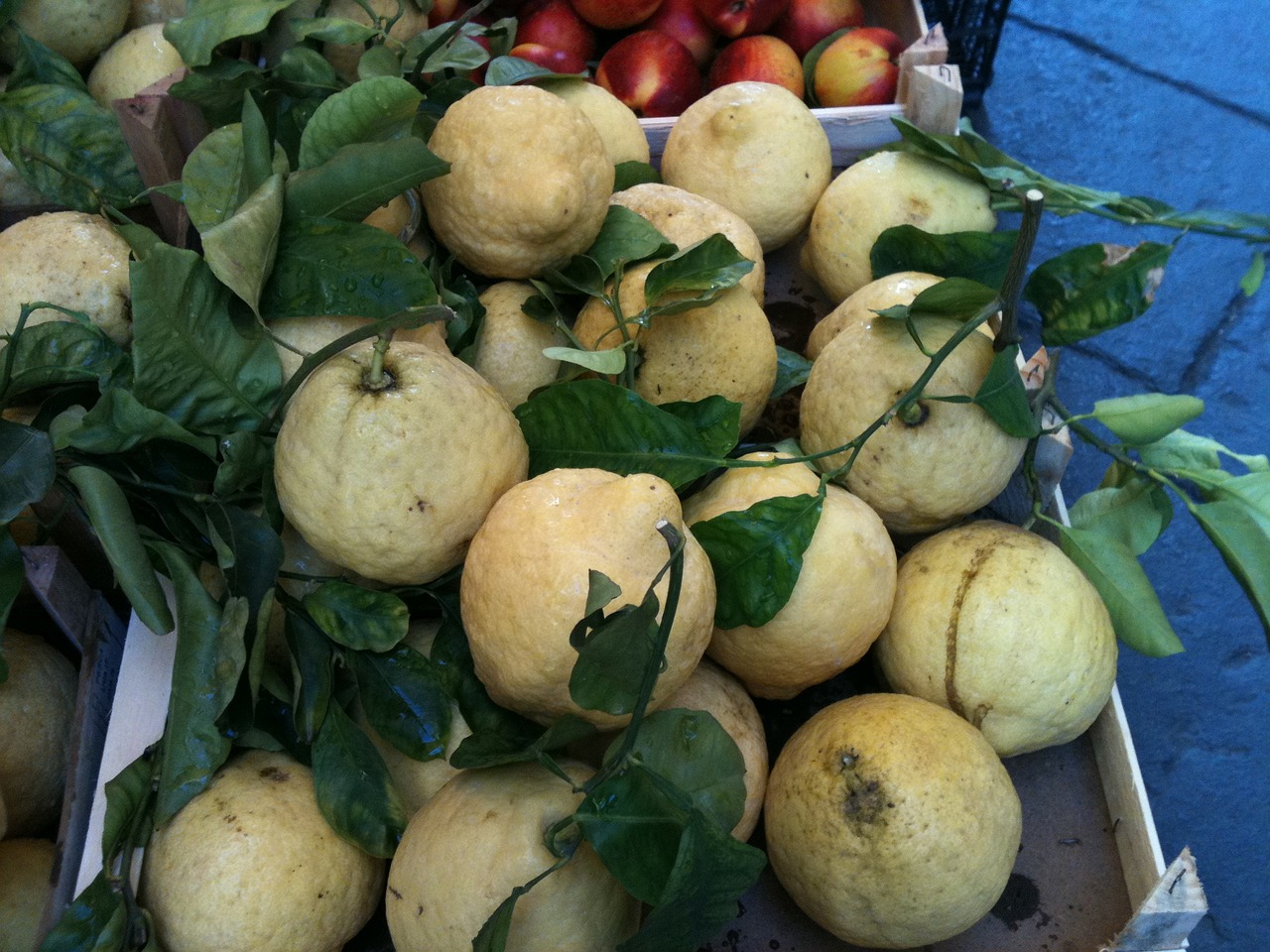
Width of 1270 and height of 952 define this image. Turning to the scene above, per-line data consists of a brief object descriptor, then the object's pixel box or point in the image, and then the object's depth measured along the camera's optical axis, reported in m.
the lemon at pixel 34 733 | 0.99
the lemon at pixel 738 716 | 0.94
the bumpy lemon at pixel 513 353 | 1.13
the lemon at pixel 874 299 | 1.13
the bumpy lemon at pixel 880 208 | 1.31
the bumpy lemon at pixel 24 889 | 0.91
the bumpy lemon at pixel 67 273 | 1.00
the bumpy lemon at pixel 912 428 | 0.99
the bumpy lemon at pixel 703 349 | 1.03
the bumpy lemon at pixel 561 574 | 0.77
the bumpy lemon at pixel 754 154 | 1.33
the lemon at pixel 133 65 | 1.25
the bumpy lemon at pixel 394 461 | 0.81
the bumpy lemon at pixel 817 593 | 0.91
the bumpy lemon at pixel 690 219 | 1.16
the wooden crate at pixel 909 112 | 1.41
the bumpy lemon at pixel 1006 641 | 0.97
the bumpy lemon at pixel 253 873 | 0.83
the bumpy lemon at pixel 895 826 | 0.85
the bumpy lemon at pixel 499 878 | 0.78
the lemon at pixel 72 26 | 1.24
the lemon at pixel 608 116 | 1.34
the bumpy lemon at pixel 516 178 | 1.04
